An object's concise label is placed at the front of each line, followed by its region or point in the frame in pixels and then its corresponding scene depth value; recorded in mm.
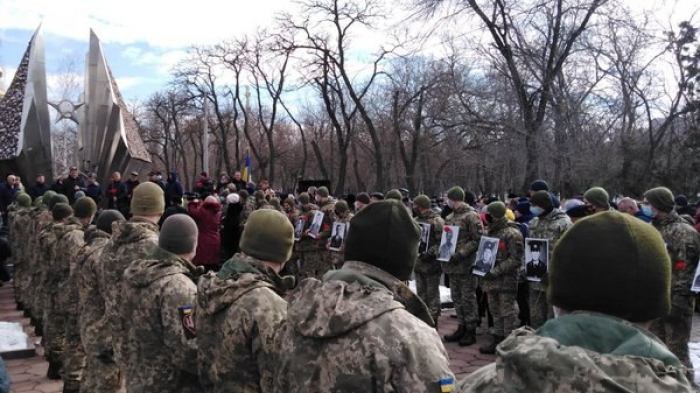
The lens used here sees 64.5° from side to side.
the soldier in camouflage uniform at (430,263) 8820
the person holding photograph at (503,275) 7480
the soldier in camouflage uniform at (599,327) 1296
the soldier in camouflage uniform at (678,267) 6152
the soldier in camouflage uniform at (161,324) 3369
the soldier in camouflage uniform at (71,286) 5965
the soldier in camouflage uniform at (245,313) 2713
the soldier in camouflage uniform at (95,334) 4926
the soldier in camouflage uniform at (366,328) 1929
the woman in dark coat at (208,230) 11484
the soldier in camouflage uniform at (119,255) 4318
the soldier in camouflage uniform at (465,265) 8156
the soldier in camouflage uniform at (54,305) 6777
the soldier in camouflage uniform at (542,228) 6934
